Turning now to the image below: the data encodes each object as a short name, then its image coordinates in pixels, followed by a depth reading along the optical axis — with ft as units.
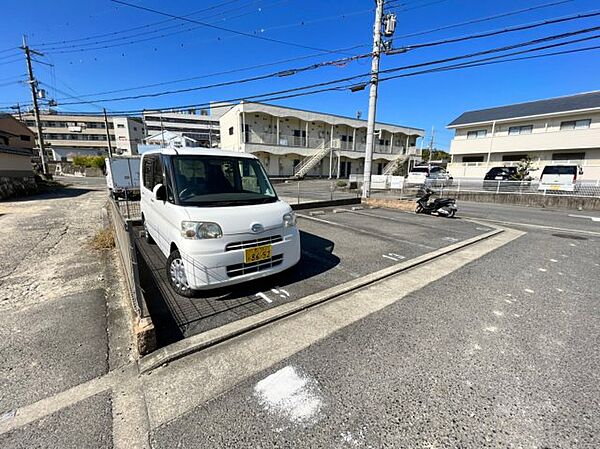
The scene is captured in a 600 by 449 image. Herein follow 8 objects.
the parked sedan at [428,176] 54.44
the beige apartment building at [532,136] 62.39
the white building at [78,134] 164.35
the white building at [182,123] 180.14
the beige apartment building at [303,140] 82.64
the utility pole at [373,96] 34.40
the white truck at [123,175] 40.29
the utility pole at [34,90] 69.77
